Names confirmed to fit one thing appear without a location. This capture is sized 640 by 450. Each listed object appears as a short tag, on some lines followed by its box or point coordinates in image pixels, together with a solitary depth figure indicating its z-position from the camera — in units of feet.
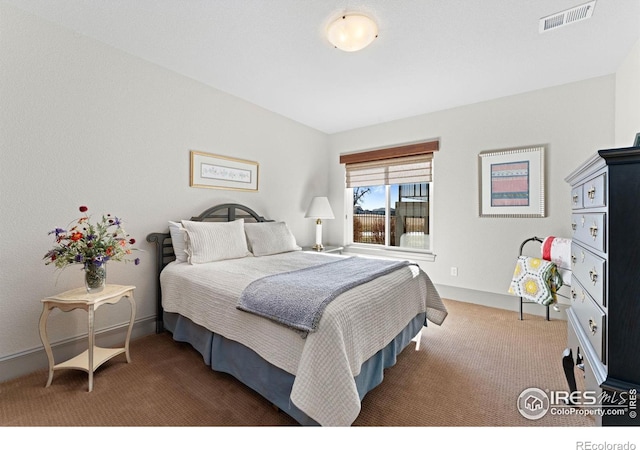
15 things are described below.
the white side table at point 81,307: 5.84
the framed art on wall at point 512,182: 10.25
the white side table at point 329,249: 13.52
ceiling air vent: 6.14
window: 13.11
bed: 4.39
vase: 6.28
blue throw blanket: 4.76
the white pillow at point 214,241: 8.38
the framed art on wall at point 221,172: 9.77
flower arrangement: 5.99
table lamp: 13.66
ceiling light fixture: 6.27
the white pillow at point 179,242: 8.61
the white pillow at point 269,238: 10.08
